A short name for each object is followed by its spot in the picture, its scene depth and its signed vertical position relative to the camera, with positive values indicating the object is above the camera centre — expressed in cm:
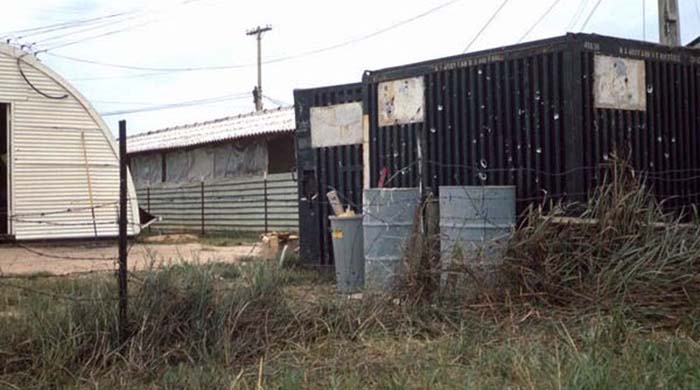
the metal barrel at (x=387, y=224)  831 -27
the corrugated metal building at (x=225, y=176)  2256 +82
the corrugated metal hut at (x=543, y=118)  817 +87
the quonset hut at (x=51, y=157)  1847 +113
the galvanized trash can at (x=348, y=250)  903 -58
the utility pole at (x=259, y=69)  4644 +803
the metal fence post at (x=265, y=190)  2222 +30
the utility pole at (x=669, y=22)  1459 +316
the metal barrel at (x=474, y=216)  743 -18
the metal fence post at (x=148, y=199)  2836 +13
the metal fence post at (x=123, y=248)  568 -33
